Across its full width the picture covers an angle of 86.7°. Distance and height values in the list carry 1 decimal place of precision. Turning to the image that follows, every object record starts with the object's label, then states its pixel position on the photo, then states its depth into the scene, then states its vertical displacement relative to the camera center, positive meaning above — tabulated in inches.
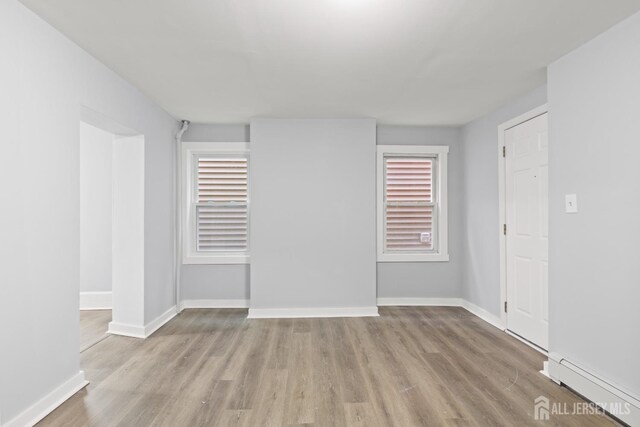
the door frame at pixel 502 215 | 148.0 -0.2
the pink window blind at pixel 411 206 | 189.5 +4.6
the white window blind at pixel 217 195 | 184.9 +10.1
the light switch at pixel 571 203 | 96.6 +3.4
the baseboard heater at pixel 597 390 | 79.9 -45.7
